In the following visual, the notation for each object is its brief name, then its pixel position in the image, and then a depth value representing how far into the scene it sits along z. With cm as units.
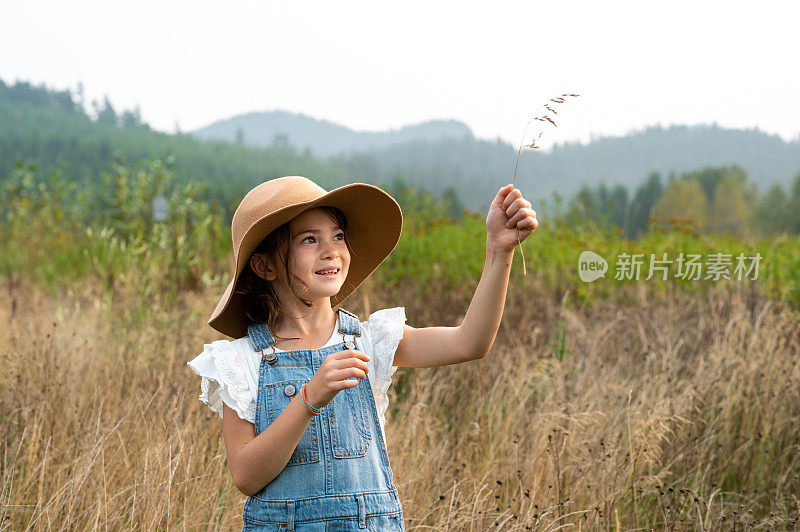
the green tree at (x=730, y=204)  4450
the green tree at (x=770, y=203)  4441
